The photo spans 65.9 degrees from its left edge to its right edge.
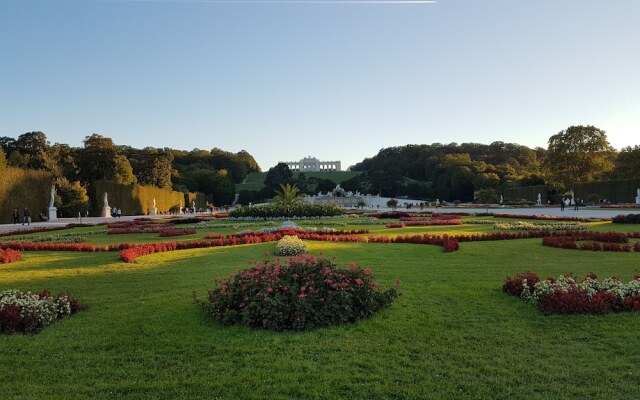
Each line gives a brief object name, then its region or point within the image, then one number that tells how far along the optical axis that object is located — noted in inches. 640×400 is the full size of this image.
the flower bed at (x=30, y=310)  219.6
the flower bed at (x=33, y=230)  808.3
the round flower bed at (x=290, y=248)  449.1
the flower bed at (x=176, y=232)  725.5
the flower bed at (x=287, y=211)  1164.5
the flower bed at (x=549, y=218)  920.3
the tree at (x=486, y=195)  2122.3
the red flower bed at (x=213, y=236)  658.7
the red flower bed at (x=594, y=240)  465.4
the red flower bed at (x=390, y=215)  1165.7
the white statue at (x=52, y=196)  1361.5
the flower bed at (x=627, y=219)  799.7
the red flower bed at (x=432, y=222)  916.6
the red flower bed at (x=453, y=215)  1117.4
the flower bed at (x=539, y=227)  690.2
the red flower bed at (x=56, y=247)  536.7
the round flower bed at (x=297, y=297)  215.8
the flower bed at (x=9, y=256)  438.9
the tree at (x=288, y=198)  1277.3
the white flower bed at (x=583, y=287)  245.0
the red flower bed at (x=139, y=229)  800.3
